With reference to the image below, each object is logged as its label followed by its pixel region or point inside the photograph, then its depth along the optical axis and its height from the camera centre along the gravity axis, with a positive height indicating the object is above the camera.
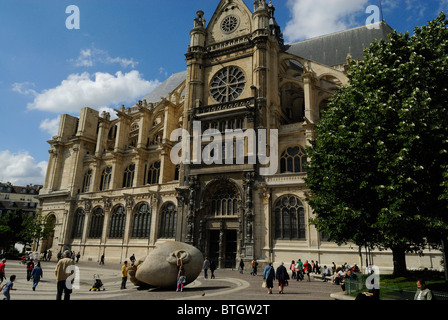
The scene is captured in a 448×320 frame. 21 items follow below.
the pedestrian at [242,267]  22.77 -1.89
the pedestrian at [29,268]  15.97 -1.70
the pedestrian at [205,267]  18.79 -1.63
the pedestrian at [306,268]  19.29 -1.56
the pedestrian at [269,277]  12.59 -1.40
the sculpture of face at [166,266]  12.89 -1.15
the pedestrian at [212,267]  18.93 -1.65
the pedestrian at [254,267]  21.69 -1.80
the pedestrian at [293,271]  20.06 -1.82
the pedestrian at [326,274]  19.22 -1.86
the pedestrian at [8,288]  9.19 -1.59
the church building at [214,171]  25.78 +7.06
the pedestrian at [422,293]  7.44 -1.11
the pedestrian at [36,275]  12.91 -1.66
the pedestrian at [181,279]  12.59 -1.59
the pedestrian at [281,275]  12.88 -1.36
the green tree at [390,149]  11.73 +3.91
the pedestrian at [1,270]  12.56 -1.46
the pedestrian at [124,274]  13.51 -1.57
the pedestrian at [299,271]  19.22 -1.78
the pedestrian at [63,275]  8.65 -1.09
